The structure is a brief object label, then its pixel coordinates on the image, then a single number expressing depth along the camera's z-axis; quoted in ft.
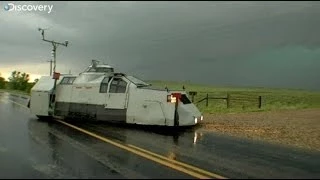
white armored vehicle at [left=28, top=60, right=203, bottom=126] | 51.88
